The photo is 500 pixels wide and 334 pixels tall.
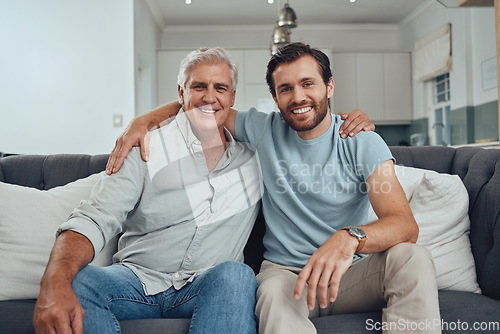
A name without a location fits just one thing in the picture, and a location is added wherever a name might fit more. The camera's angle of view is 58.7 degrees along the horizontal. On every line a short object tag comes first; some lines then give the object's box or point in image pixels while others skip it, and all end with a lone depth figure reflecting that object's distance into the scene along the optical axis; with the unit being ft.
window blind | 17.20
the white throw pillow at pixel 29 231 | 4.71
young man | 3.67
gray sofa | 4.08
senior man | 3.63
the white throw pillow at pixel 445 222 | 4.93
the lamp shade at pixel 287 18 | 11.03
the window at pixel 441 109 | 18.10
